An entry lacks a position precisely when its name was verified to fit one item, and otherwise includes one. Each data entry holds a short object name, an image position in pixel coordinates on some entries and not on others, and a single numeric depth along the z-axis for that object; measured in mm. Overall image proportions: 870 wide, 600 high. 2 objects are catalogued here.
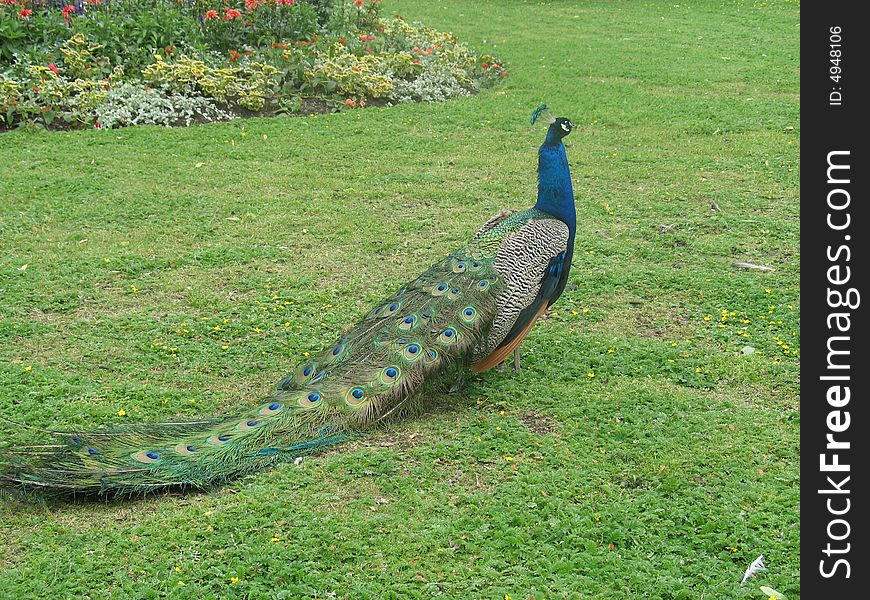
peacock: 3729
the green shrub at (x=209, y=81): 9680
